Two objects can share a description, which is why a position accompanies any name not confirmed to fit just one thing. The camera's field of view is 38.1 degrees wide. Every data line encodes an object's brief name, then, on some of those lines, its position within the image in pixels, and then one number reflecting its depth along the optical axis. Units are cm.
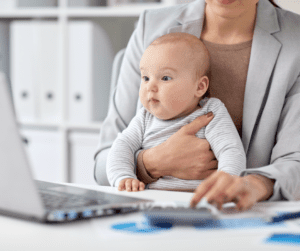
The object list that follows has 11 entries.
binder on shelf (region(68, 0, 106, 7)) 241
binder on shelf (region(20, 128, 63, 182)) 248
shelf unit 232
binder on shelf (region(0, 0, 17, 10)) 258
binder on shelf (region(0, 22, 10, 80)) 255
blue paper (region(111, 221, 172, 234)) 60
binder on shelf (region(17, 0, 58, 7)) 251
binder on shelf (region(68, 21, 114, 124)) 231
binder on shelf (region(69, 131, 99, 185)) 239
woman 111
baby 110
